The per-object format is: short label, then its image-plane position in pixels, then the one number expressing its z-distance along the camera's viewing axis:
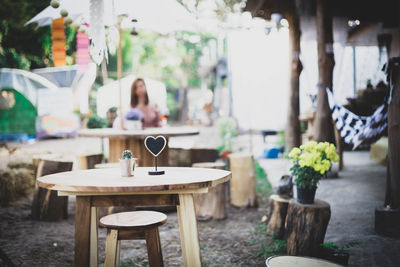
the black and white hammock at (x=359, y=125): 5.08
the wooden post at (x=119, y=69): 4.96
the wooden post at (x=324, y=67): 6.61
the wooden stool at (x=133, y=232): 2.50
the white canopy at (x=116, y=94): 10.26
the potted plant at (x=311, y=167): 3.56
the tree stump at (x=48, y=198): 4.87
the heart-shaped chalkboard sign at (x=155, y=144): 2.71
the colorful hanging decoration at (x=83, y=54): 9.88
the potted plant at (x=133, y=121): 5.31
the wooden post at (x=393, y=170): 3.91
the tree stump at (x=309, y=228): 3.42
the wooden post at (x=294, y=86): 8.43
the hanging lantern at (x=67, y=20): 5.05
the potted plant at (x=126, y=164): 2.63
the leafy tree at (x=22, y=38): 7.58
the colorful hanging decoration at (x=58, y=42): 7.00
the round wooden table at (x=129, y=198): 2.32
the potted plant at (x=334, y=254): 3.07
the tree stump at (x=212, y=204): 4.96
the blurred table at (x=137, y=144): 4.89
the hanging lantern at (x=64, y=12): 4.07
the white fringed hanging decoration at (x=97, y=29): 2.60
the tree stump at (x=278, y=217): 4.20
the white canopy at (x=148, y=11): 3.51
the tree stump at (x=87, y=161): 5.68
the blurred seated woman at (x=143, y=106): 5.93
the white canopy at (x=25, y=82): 12.64
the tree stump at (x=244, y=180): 5.52
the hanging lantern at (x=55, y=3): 3.19
